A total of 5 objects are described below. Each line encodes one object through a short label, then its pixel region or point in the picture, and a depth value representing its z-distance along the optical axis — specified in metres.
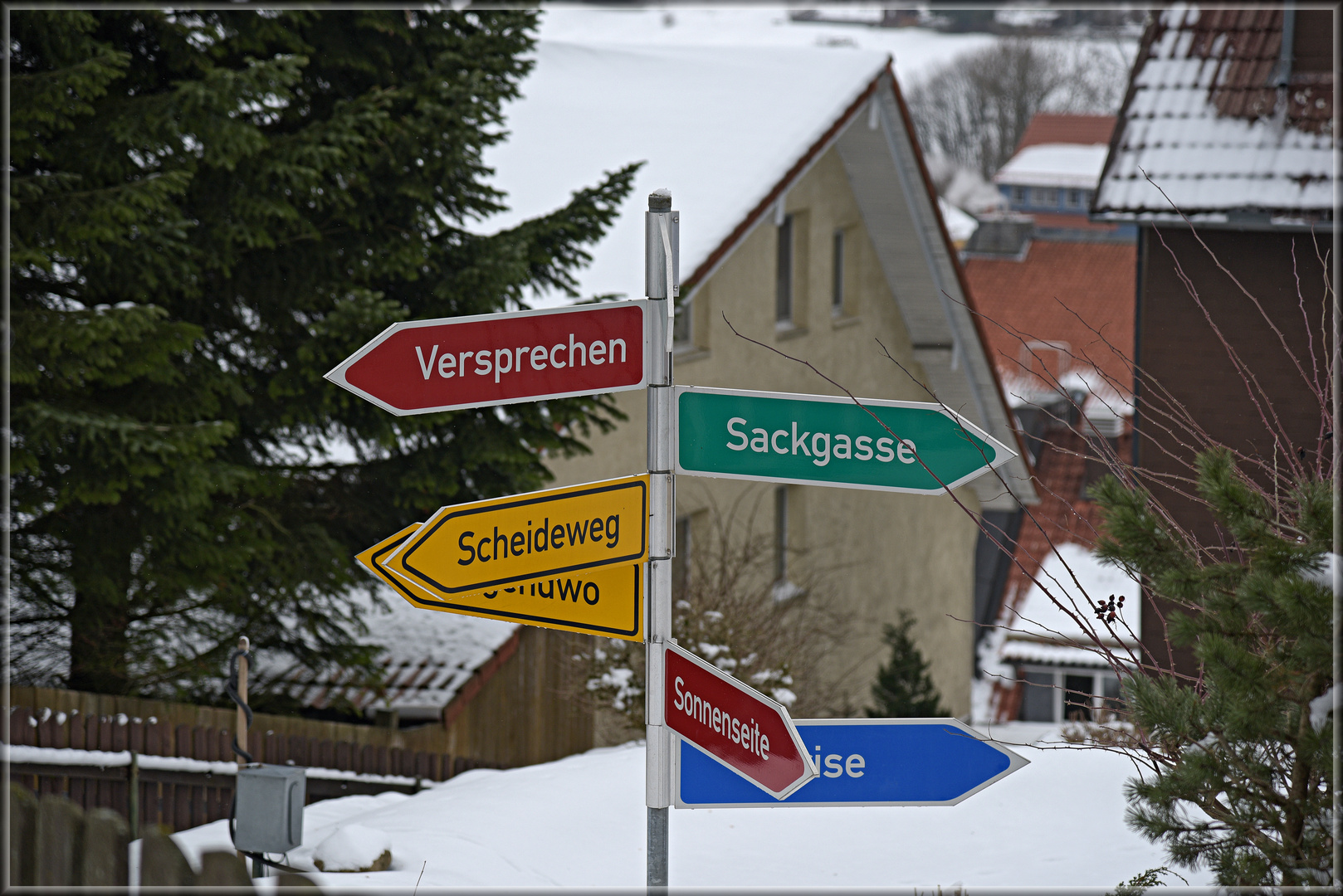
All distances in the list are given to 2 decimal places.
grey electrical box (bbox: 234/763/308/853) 10.69
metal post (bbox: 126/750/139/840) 13.46
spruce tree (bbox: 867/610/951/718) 25.37
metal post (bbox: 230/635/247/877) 11.15
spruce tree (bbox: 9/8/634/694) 13.33
